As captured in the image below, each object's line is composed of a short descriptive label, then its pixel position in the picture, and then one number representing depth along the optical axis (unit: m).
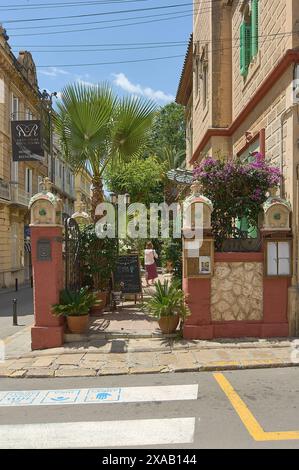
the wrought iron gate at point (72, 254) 10.13
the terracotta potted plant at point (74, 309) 9.00
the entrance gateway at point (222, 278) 9.07
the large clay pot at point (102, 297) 11.37
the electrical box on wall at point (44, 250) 9.12
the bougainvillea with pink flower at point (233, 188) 9.58
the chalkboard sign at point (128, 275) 12.57
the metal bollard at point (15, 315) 12.60
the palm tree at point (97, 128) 10.75
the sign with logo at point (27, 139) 21.55
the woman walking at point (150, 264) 16.69
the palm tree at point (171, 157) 36.53
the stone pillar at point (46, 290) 8.95
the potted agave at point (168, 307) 9.01
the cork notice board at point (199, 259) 9.06
